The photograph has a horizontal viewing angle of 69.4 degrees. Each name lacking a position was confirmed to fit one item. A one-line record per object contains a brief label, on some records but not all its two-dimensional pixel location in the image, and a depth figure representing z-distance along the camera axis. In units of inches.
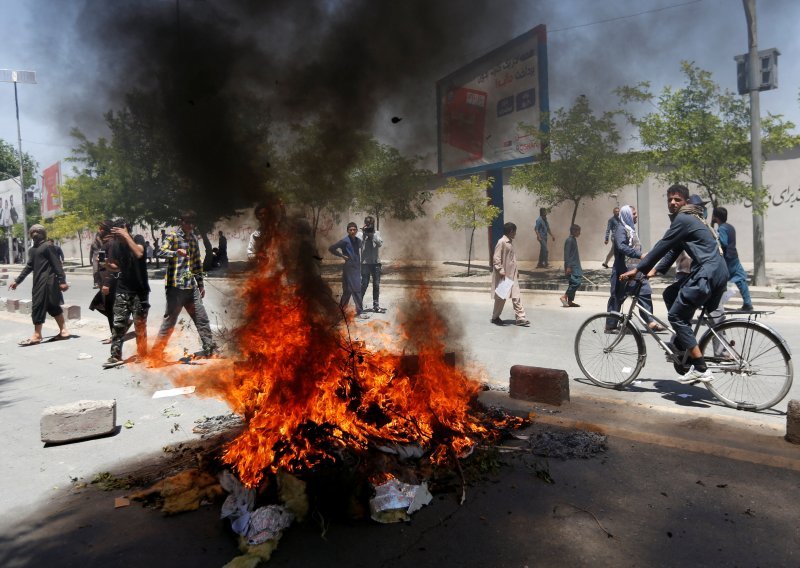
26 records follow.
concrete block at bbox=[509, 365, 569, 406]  174.6
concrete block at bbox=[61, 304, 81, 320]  410.3
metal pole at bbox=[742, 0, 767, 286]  424.5
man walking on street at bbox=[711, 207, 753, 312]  303.4
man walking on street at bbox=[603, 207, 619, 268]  325.2
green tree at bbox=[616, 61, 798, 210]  490.9
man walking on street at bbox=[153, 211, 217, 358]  250.0
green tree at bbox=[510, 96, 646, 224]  345.7
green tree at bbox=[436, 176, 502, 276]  609.6
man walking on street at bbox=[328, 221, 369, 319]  323.4
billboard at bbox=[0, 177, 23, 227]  1581.0
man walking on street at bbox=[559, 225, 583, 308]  362.6
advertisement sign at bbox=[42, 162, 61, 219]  1308.8
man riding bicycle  171.0
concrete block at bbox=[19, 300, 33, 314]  471.6
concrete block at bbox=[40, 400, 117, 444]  161.8
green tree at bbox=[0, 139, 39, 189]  1884.8
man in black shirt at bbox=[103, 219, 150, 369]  256.1
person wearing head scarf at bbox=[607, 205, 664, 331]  291.9
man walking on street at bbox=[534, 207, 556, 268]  617.9
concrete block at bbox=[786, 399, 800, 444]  136.0
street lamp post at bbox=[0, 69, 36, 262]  1232.8
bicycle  167.5
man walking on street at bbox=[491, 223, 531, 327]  315.9
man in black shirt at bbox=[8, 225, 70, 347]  314.8
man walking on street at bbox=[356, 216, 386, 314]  366.9
